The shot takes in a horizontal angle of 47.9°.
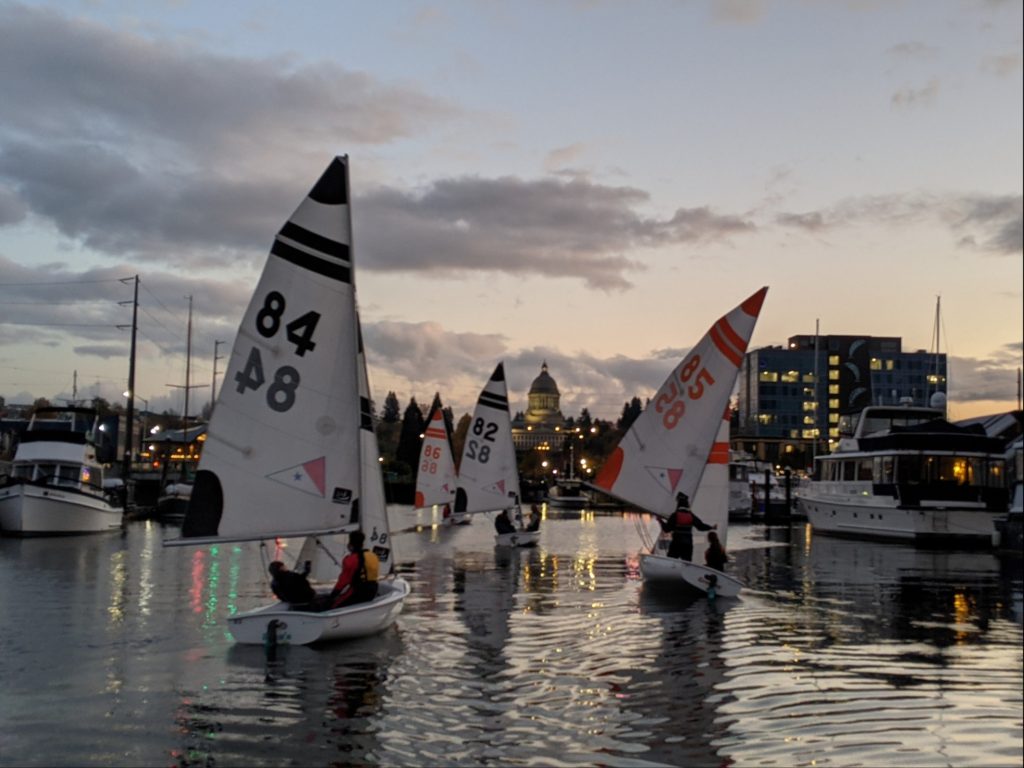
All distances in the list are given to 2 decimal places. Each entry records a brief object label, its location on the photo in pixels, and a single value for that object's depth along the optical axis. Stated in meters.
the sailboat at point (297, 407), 20.91
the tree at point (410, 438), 180.62
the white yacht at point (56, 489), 56.00
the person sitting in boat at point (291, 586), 20.06
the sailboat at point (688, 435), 30.94
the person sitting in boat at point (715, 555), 28.41
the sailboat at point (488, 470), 53.69
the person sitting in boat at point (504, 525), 50.67
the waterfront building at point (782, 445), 189.88
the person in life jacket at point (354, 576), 20.31
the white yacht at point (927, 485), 53.50
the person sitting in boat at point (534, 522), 51.31
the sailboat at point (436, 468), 62.38
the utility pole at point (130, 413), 81.25
